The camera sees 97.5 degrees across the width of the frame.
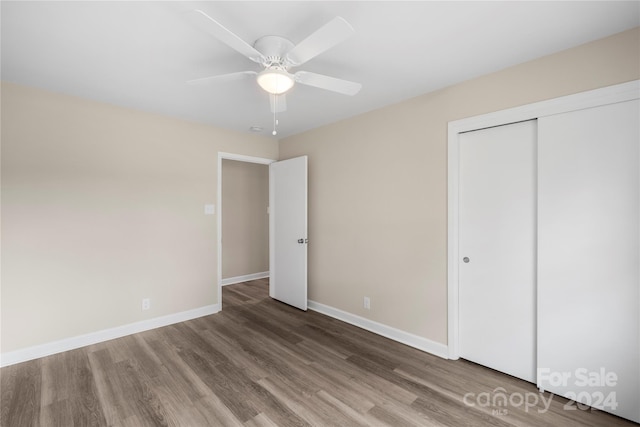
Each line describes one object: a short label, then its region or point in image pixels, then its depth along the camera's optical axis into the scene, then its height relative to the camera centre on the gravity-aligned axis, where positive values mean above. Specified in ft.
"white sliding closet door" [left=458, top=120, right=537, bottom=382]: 7.12 -0.97
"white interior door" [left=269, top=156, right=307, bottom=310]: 12.42 -0.88
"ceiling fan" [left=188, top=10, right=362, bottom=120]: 4.34 +2.84
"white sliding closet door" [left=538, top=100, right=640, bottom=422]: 5.78 -0.98
